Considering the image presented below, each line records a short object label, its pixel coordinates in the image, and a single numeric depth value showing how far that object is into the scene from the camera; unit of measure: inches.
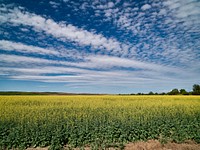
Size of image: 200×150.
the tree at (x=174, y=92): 2729.3
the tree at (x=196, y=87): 2986.2
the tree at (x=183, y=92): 2610.7
